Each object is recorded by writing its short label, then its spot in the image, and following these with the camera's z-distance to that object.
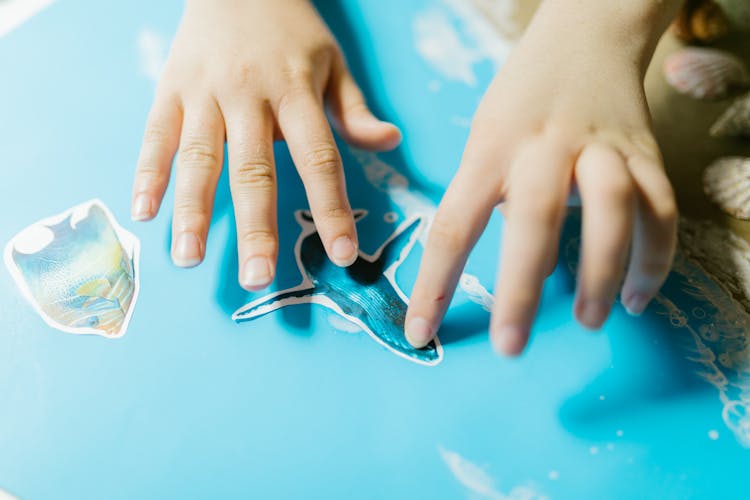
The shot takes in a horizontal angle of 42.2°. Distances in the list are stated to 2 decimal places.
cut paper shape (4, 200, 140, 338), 0.33
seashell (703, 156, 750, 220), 0.34
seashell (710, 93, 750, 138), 0.36
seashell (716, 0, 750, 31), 0.40
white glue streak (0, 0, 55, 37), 0.40
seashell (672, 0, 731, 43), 0.39
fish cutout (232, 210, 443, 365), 0.32
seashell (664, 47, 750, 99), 0.38
